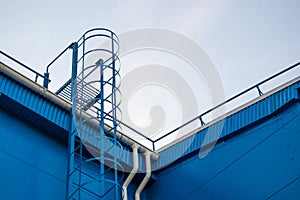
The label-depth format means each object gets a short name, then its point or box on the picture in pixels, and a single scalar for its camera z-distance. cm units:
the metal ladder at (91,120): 840
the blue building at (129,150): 827
